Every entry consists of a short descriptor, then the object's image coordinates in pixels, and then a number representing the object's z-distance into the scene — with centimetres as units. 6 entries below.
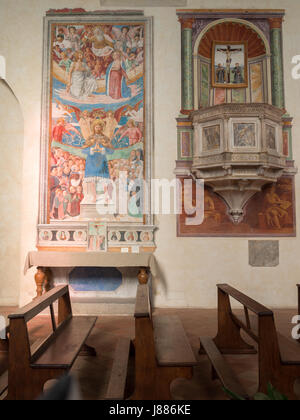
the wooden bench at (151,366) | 280
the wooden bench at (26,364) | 276
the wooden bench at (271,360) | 285
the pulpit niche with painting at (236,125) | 634
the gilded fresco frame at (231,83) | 725
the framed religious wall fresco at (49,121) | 677
